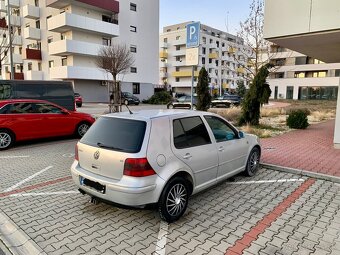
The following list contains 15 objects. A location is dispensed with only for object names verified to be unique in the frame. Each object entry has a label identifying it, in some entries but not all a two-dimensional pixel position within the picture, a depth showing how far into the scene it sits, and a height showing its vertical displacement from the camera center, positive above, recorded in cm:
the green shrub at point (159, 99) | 3692 -90
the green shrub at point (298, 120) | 1274 -127
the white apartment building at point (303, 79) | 5001 +302
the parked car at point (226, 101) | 3078 -93
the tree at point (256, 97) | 1245 -16
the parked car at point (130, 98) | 3208 -72
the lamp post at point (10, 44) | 1720 +302
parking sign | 845 +190
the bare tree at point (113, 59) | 2482 +328
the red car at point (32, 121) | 855 -104
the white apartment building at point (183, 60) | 6250 +832
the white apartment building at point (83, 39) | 3025 +685
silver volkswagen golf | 351 -97
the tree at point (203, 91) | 1516 +12
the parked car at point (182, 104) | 2271 -97
